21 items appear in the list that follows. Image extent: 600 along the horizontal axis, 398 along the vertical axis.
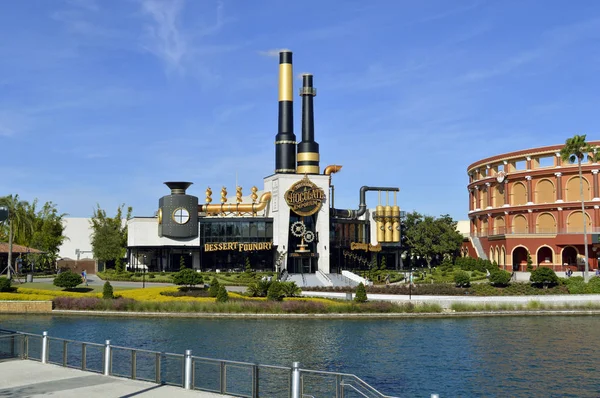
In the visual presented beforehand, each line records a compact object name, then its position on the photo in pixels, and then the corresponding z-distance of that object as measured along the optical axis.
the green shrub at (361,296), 62.84
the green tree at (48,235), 117.56
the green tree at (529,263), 92.31
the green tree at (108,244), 106.75
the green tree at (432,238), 117.12
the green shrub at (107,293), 63.31
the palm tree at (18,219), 102.47
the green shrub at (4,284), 65.12
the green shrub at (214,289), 64.75
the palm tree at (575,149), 88.56
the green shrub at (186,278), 69.62
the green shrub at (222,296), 61.53
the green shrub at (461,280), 78.06
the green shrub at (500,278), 77.38
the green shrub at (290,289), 65.31
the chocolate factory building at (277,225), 100.00
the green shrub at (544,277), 76.25
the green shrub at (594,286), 73.81
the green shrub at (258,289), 66.25
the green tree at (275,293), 62.88
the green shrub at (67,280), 70.38
